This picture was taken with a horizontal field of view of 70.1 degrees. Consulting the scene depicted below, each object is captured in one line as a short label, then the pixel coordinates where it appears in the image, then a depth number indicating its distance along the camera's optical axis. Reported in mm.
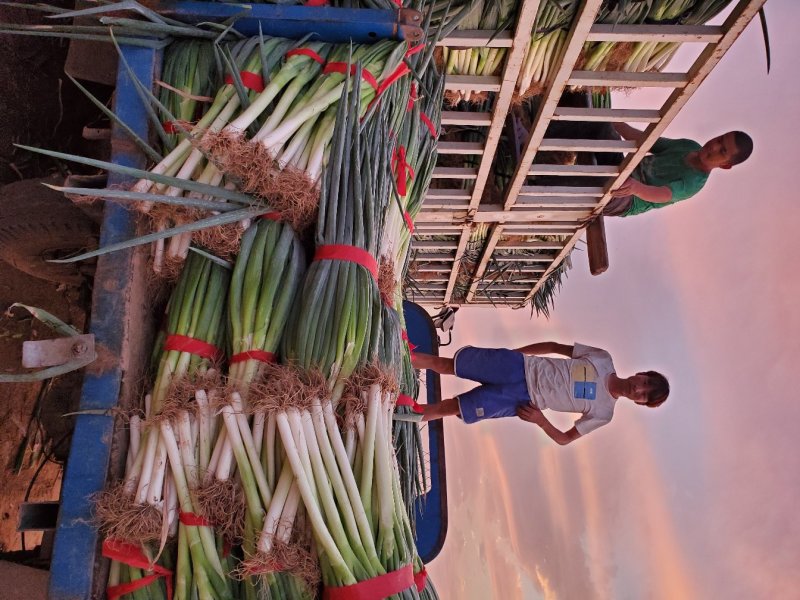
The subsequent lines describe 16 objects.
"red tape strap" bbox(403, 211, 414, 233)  1769
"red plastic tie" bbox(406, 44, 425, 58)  1720
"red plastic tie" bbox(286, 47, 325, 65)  1575
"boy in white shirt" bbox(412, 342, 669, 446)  3527
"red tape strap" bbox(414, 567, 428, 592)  1443
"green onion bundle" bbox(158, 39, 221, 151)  1549
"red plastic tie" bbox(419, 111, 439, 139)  2010
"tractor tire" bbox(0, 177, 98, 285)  1795
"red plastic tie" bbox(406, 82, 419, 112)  1879
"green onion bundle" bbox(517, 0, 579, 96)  2387
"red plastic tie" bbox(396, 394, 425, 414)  1814
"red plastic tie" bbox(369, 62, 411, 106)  1619
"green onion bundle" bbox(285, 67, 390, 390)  1362
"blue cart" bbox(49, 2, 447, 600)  1259
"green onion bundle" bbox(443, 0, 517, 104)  2363
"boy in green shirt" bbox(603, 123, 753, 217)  3459
